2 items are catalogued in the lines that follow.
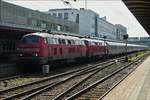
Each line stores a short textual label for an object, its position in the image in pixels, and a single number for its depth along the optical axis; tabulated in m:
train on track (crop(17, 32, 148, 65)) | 26.86
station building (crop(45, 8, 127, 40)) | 122.50
